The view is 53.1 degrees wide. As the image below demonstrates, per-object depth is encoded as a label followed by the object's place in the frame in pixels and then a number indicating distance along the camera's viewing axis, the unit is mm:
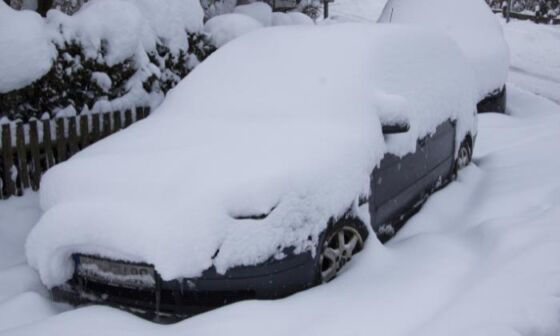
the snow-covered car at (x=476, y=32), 8688
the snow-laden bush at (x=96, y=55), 5613
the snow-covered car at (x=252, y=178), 3172
